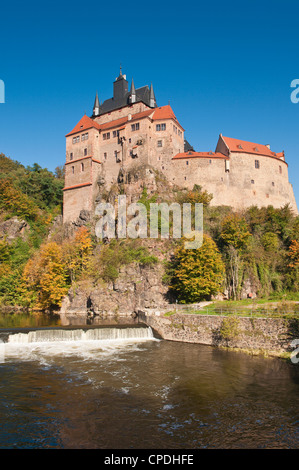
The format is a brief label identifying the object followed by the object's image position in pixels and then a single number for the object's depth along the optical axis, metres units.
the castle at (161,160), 49.88
